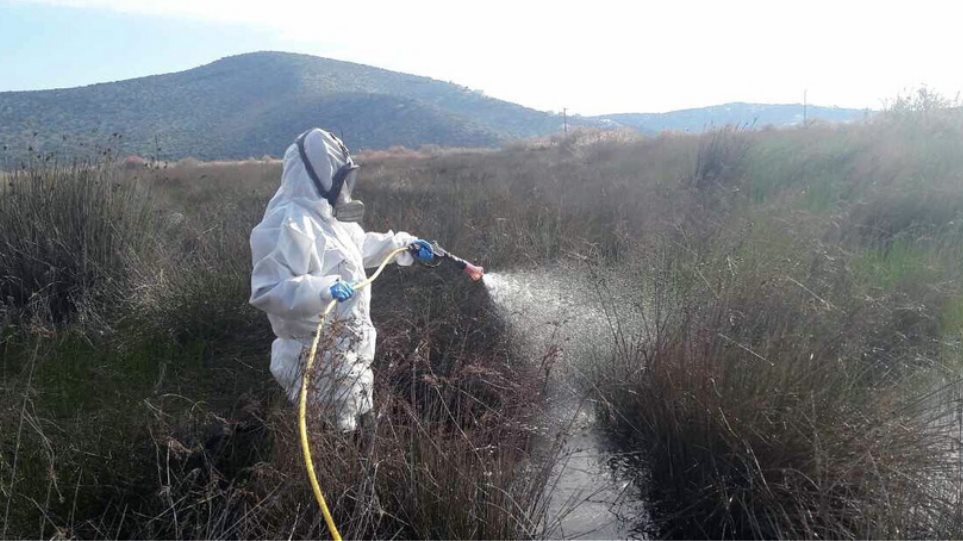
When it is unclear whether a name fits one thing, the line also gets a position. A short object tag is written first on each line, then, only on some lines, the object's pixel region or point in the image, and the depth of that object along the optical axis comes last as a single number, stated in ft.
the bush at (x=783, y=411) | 9.10
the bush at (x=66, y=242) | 21.27
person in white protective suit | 10.57
